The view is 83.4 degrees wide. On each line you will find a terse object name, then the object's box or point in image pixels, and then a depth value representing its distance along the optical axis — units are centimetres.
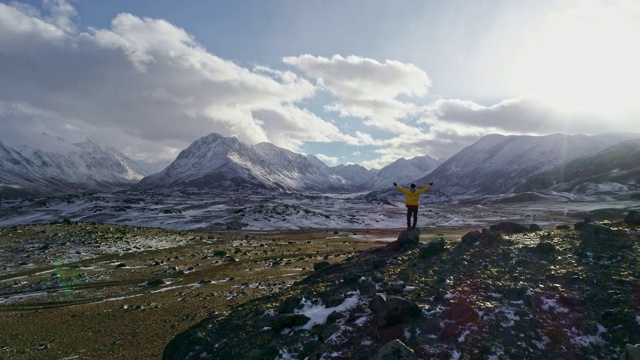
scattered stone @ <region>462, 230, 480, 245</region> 2102
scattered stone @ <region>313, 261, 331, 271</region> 2425
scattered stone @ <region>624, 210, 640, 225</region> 2052
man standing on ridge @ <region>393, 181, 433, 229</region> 2450
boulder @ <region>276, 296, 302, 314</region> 1575
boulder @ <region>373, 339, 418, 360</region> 1059
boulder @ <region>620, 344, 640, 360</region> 963
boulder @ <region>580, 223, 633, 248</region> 1722
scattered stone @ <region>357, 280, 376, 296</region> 1597
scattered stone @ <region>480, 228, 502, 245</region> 2042
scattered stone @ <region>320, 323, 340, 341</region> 1308
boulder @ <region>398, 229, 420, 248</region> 2323
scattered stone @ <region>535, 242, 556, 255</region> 1777
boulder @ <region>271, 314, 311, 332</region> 1435
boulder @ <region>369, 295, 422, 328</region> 1297
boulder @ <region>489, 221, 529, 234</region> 2474
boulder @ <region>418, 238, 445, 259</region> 1991
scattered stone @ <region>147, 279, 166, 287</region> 2915
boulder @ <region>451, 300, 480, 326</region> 1253
